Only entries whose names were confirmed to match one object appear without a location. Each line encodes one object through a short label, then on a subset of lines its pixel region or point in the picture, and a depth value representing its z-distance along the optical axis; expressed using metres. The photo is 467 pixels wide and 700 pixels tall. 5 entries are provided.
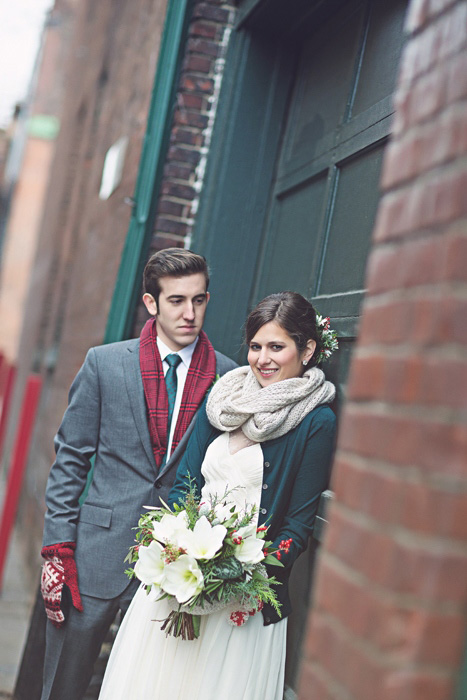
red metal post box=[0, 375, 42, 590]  5.16
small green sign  20.47
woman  2.37
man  3.00
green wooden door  2.96
